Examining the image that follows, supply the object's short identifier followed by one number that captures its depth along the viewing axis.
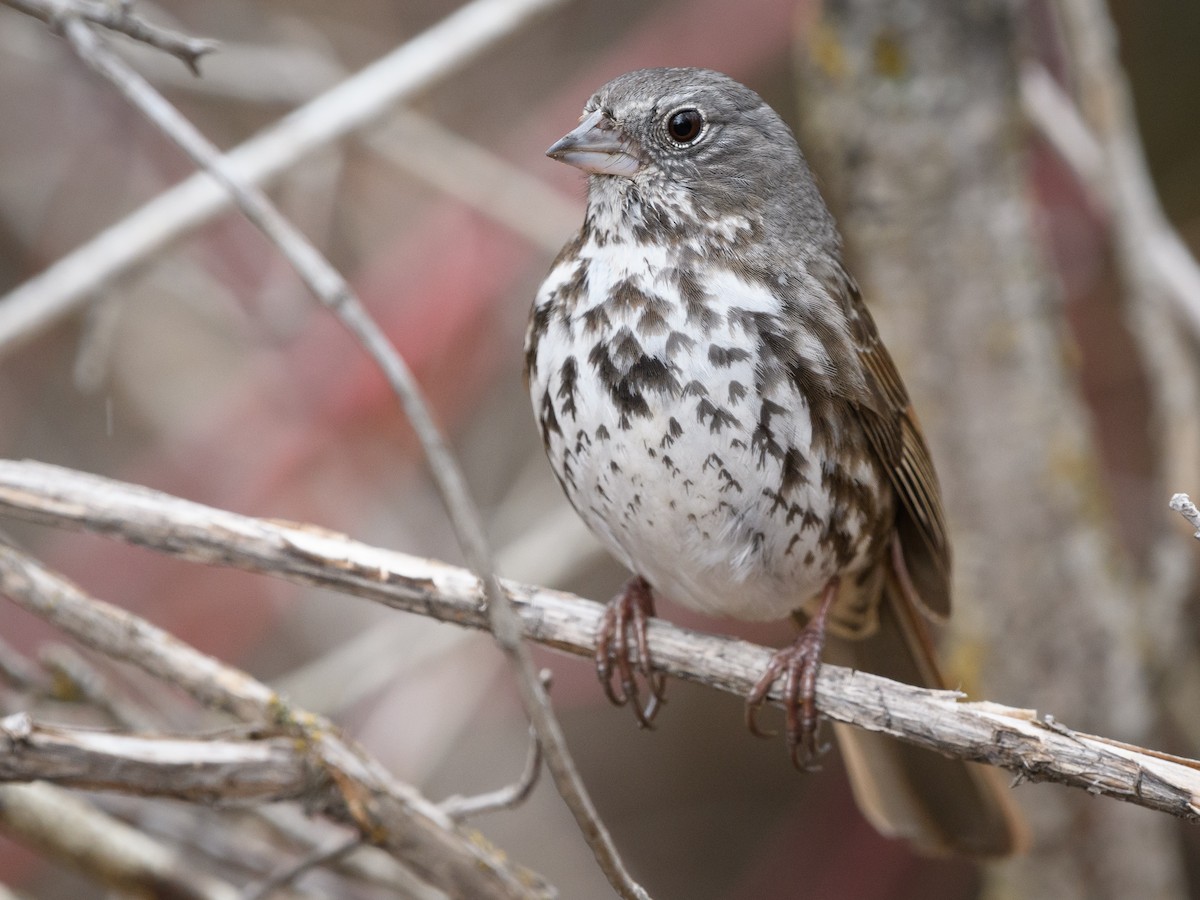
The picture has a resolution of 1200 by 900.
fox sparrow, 5.02
